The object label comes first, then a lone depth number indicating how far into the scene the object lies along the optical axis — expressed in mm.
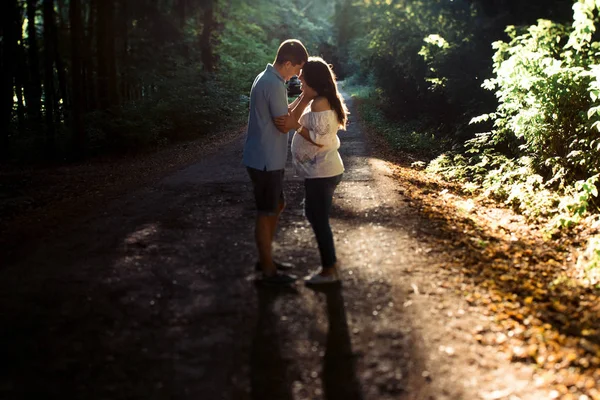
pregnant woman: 4711
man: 4633
